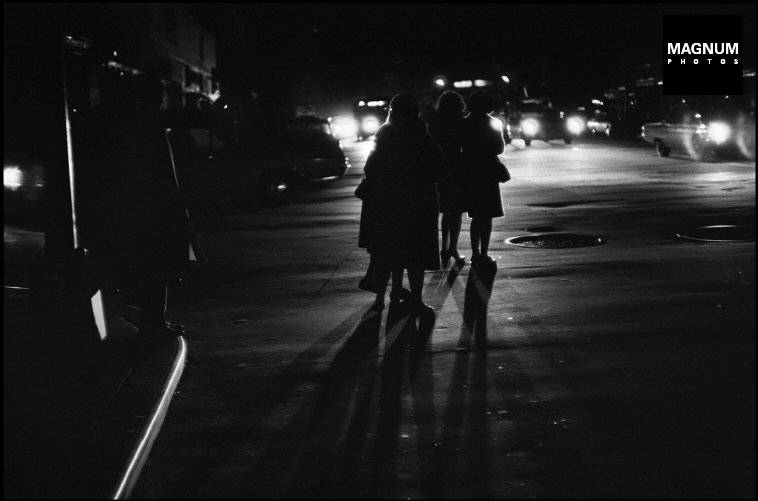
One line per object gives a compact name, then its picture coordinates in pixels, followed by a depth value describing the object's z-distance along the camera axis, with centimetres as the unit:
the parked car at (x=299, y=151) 2108
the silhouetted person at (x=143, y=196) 758
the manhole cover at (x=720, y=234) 1244
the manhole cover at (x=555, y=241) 1258
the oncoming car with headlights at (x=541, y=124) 4442
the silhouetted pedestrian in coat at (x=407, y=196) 877
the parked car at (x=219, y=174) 1914
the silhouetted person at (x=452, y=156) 1122
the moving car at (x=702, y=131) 2820
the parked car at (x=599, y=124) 5234
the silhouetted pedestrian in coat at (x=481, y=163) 1109
